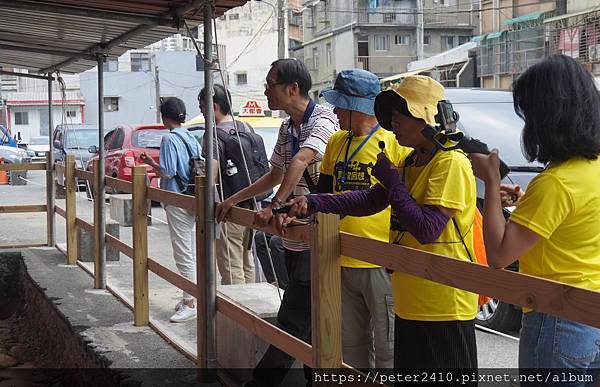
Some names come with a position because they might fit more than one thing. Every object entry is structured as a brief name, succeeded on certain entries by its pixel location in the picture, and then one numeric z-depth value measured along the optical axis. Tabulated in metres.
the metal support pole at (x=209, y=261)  4.76
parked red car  17.09
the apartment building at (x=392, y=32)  58.38
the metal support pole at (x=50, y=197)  9.97
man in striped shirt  4.23
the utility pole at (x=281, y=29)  30.67
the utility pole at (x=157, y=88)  48.81
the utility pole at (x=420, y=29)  52.11
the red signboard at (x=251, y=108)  21.61
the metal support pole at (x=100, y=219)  7.50
